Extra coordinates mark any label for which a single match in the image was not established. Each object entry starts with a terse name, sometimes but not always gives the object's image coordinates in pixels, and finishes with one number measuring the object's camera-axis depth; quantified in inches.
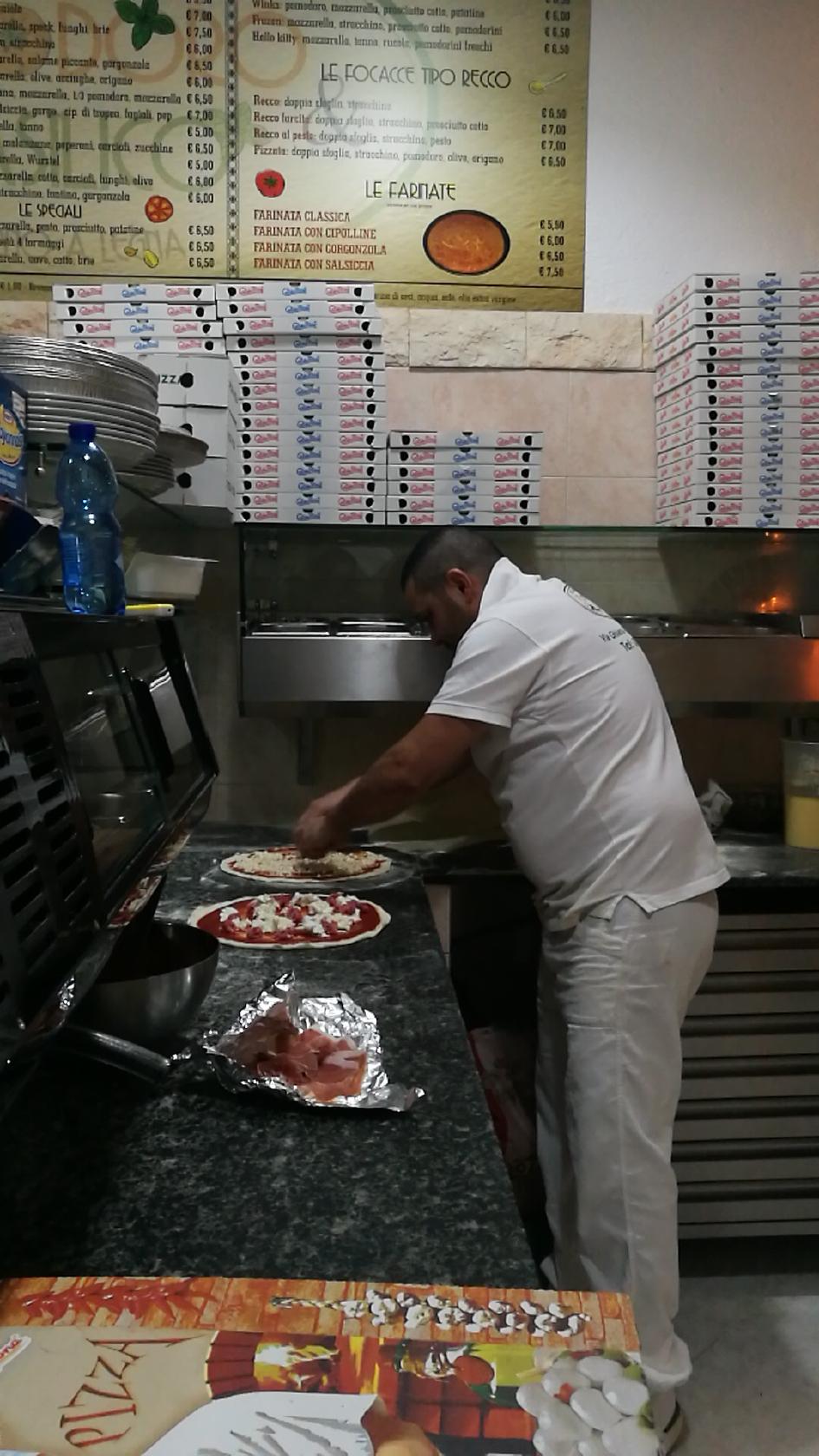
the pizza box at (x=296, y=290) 102.0
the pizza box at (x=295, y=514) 103.4
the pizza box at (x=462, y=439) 103.3
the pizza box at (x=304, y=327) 102.0
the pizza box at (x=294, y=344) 102.3
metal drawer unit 95.3
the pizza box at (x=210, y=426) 98.2
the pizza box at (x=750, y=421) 105.4
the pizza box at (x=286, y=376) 102.1
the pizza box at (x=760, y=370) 105.0
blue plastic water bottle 54.2
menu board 112.4
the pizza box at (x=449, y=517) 104.3
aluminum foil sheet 47.3
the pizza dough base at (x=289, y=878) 92.4
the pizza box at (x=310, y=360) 102.3
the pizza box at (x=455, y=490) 104.3
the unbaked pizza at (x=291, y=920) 75.4
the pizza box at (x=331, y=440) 102.7
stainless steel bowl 48.3
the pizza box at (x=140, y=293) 101.3
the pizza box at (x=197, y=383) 98.0
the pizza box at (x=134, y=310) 101.5
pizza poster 25.9
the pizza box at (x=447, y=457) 103.7
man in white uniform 77.7
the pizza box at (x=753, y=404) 105.3
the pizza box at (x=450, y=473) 104.0
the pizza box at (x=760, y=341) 104.4
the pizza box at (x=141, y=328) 101.3
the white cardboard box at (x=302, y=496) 103.2
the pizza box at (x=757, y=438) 105.5
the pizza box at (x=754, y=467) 105.7
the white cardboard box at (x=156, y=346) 101.1
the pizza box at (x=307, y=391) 102.3
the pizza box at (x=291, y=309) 102.1
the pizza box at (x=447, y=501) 104.2
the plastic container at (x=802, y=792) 106.5
